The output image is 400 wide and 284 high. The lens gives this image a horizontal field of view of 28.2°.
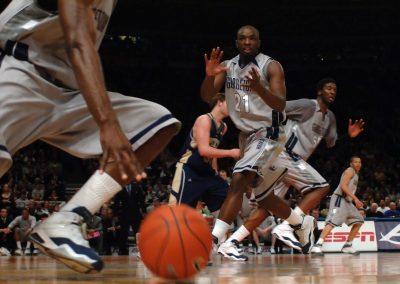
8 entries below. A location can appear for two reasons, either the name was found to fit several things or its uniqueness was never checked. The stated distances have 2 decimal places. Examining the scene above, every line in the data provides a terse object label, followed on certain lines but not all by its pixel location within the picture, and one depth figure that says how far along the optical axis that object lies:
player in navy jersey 7.52
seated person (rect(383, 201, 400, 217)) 17.28
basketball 3.14
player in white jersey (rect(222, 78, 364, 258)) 9.14
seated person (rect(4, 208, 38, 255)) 14.65
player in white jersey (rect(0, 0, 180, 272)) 3.79
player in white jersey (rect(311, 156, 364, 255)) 12.53
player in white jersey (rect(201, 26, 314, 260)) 7.24
